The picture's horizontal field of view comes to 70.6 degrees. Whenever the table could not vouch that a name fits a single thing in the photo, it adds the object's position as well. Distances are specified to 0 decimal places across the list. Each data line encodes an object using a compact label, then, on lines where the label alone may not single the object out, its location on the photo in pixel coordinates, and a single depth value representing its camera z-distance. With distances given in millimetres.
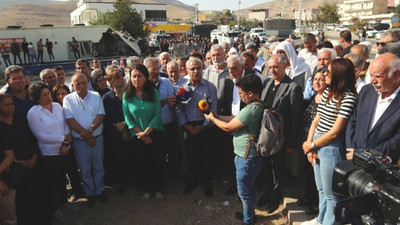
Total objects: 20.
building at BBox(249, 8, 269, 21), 113000
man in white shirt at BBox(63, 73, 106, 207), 3711
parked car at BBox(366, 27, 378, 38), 35781
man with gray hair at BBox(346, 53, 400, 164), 2273
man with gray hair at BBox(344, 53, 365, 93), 3189
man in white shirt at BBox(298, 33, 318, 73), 5549
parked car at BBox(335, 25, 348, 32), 49453
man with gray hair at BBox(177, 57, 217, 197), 3885
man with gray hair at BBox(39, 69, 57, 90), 4418
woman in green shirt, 3762
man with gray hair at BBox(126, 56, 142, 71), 5471
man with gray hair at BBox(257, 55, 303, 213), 3312
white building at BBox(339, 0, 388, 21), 82312
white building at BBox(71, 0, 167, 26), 53688
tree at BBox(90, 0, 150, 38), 30406
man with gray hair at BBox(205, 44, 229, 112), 4430
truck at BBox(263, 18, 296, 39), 33812
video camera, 1573
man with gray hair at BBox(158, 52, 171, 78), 5770
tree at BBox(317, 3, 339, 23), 40281
